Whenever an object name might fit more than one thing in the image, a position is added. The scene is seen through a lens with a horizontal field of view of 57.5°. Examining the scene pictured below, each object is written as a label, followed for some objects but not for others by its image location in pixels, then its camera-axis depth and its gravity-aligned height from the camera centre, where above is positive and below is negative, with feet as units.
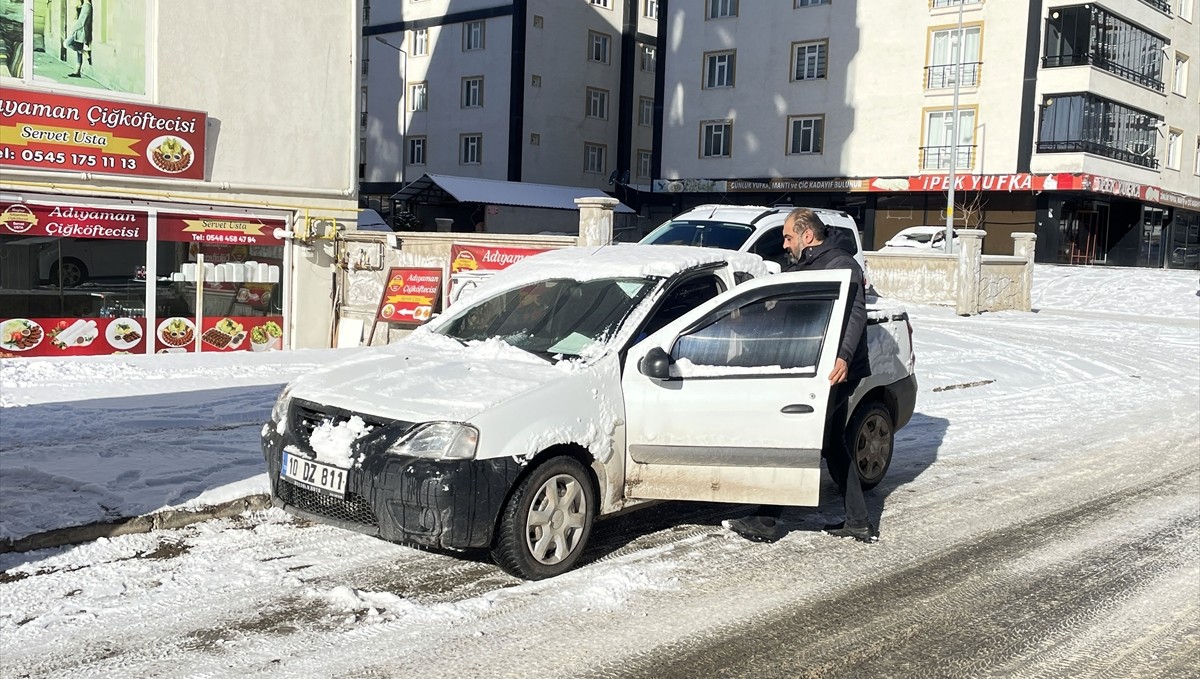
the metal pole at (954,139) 112.78 +14.31
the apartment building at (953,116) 132.05 +19.41
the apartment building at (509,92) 163.84 +24.32
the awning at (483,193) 140.15 +7.02
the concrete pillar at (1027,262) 92.32 +0.59
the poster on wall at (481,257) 55.98 -0.59
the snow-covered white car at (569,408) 17.63 -2.76
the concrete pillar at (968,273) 85.25 -0.50
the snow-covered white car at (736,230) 47.80 +1.17
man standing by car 21.21 -2.26
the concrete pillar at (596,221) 58.65 +1.56
